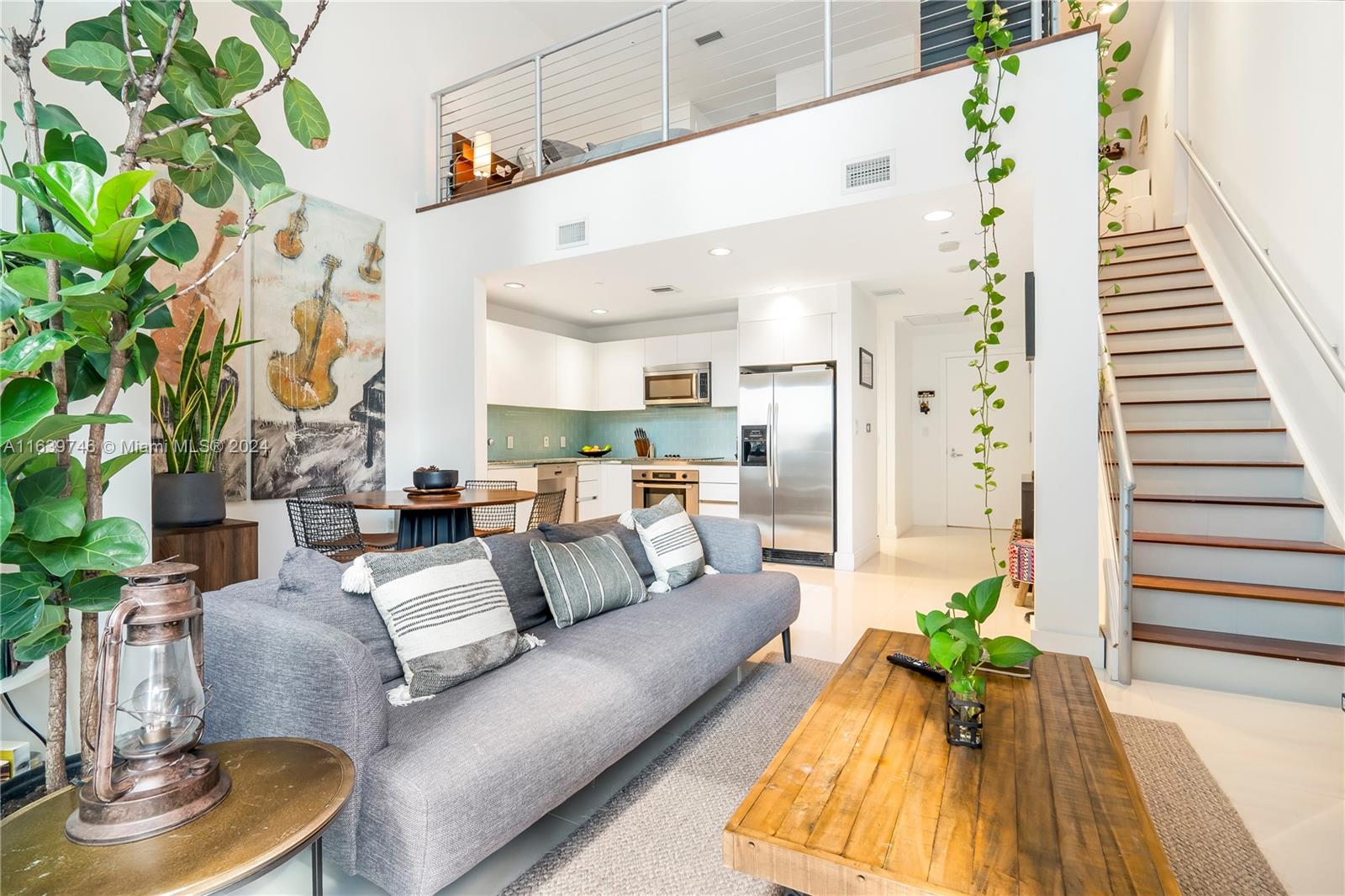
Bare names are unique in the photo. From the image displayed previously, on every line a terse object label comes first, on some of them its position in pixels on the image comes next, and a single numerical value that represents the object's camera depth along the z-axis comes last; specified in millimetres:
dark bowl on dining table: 3635
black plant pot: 2934
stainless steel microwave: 6523
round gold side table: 846
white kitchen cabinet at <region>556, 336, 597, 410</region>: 6684
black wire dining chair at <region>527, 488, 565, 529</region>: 3709
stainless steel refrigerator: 5492
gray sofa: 1368
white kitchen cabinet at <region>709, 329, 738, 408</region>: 6425
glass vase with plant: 1486
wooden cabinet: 2857
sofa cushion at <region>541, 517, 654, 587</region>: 2923
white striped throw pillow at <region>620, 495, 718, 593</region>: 2984
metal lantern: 934
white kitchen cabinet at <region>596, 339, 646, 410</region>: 6914
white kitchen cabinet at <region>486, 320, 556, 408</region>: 5809
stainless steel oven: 6305
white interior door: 7477
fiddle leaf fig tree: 1075
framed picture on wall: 5684
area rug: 1603
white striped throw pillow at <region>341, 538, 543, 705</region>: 1815
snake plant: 2971
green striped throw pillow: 2451
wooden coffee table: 1055
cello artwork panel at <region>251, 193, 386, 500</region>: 3990
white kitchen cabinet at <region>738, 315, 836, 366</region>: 5523
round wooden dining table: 3477
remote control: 1909
